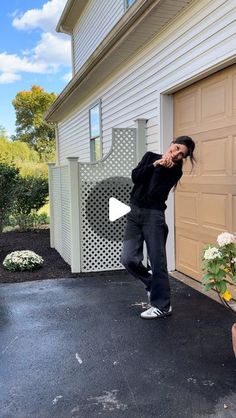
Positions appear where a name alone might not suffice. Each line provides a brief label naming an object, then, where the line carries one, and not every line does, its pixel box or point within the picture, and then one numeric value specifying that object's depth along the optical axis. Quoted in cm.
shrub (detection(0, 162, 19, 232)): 779
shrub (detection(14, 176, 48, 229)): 1090
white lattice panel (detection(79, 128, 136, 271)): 559
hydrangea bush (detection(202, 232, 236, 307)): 269
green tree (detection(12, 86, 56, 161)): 3797
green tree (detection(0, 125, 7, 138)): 4004
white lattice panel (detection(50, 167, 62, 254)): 701
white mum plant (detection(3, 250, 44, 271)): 589
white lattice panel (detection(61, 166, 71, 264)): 618
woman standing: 354
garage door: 401
